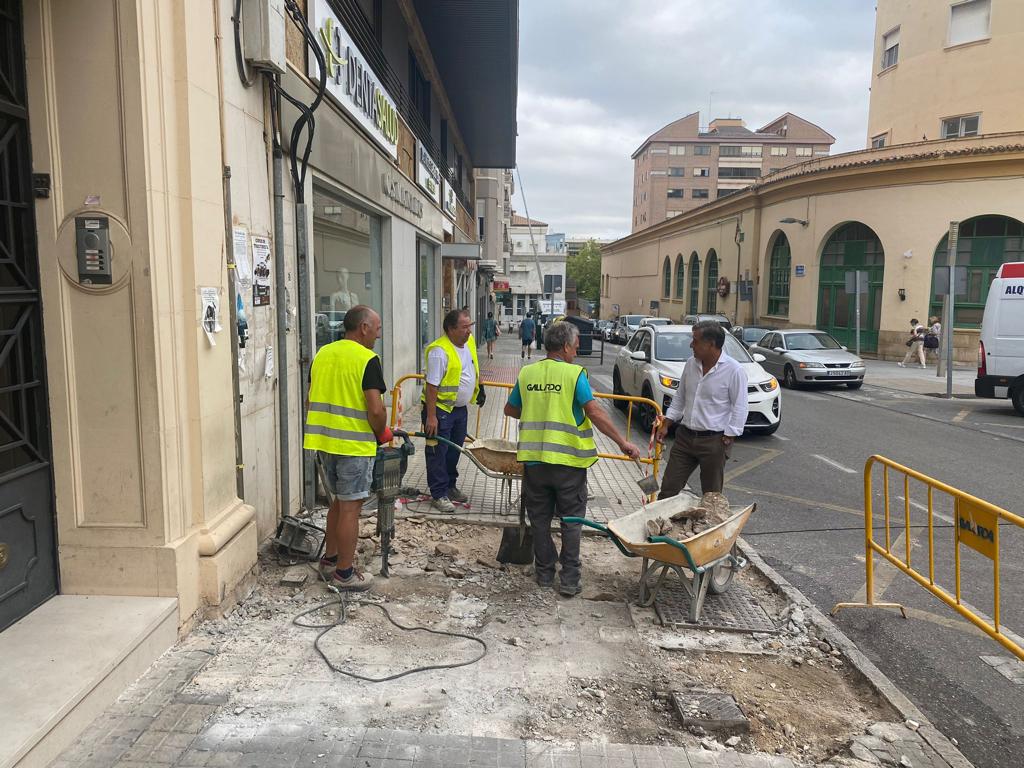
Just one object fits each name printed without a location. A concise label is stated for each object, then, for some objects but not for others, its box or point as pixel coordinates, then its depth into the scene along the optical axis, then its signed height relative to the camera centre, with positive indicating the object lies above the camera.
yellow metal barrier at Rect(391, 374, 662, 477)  6.36 -1.18
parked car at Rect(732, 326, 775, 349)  22.72 -0.95
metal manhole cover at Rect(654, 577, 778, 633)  4.45 -1.97
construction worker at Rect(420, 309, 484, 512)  6.34 -0.83
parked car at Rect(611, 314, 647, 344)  37.36 -1.22
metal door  3.43 -0.34
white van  13.30 -0.58
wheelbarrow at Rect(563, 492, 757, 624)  4.23 -1.47
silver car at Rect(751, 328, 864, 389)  17.80 -1.38
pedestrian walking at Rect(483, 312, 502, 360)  26.36 -1.02
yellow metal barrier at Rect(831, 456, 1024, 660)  3.59 -1.23
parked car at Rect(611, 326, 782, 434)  10.77 -1.10
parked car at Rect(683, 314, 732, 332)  27.07 -0.56
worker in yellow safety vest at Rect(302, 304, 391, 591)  4.50 -0.74
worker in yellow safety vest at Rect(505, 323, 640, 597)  4.74 -0.91
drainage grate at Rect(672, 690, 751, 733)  3.31 -1.91
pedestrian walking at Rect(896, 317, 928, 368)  24.17 -1.34
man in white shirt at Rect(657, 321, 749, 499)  5.41 -0.82
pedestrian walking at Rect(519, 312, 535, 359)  25.92 -1.00
